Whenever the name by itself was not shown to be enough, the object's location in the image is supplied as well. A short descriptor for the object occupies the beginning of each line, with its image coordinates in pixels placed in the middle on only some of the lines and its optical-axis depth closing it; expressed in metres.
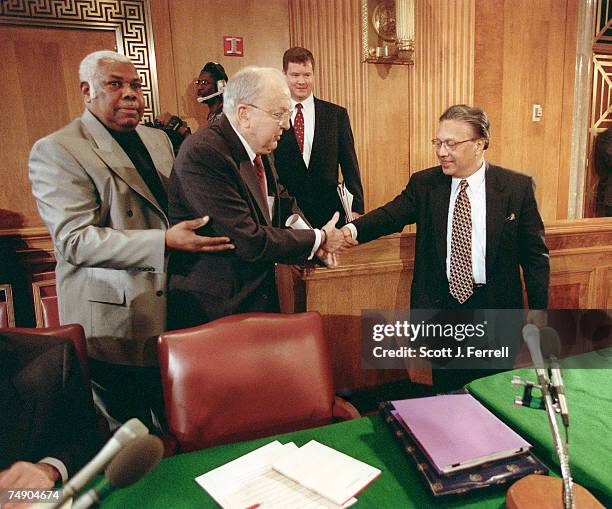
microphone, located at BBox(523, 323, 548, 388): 0.82
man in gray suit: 1.71
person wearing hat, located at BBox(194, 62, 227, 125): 3.29
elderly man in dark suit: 1.69
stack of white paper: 0.90
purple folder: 0.95
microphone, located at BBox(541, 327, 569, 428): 0.85
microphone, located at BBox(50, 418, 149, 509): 0.53
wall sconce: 3.84
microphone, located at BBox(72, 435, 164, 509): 0.56
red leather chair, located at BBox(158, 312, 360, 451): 1.33
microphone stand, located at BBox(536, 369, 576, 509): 0.78
